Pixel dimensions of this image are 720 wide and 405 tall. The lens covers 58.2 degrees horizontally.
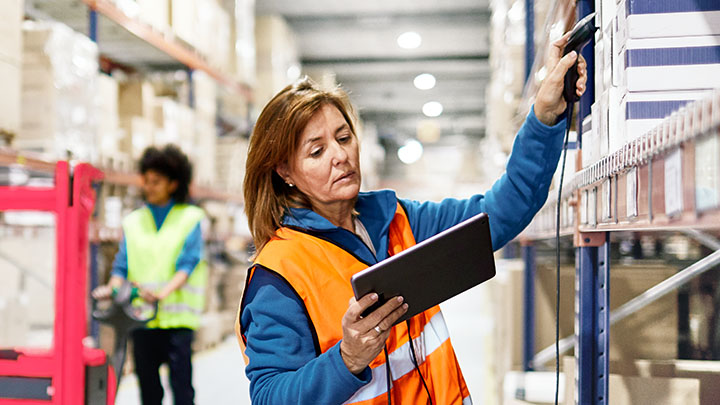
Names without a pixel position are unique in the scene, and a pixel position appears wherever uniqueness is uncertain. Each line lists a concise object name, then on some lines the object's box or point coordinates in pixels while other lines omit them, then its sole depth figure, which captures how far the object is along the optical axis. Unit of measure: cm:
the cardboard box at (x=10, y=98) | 351
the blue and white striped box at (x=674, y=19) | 120
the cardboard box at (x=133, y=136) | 534
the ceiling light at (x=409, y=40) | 1117
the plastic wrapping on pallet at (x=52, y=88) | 393
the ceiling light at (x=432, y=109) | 1703
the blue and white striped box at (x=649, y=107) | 120
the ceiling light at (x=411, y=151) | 2067
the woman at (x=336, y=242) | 138
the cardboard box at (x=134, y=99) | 556
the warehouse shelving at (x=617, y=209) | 75
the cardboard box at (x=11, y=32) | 350
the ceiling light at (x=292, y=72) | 1000
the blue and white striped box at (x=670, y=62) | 120
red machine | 186
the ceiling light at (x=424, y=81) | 1401
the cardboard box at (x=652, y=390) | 166
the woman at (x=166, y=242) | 362
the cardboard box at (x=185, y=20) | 568
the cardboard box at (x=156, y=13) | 516
